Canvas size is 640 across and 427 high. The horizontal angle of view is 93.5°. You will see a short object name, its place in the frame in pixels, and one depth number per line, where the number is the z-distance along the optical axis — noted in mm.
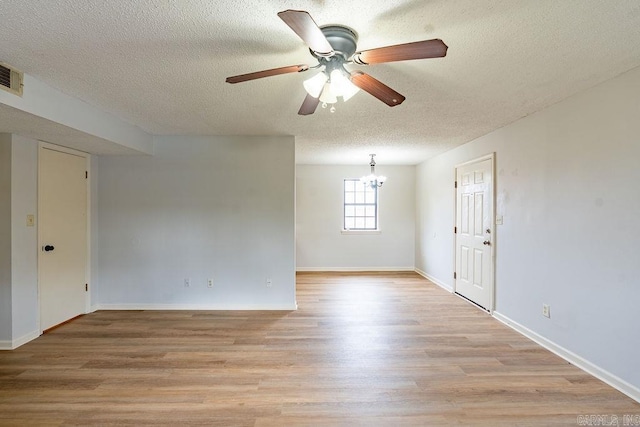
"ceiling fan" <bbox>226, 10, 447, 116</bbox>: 1425
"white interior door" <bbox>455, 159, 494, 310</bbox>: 3975
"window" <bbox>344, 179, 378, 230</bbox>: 6906
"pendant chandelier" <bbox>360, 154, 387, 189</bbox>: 5938
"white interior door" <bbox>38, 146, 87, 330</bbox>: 3359
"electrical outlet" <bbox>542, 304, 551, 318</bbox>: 2971
